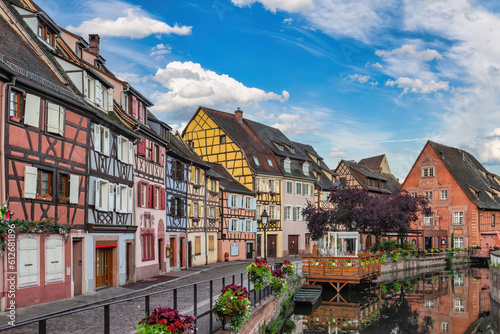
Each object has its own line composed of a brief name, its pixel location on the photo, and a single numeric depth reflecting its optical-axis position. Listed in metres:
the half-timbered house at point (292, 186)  52.91
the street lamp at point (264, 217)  25.11
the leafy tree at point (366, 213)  42.34
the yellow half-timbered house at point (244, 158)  50.03
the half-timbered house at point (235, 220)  44.62
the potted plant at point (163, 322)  7.86
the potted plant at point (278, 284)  20.22
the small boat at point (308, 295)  25.87
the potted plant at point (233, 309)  12.80
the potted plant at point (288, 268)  24.73
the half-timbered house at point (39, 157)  15.90
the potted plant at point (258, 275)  17.52
